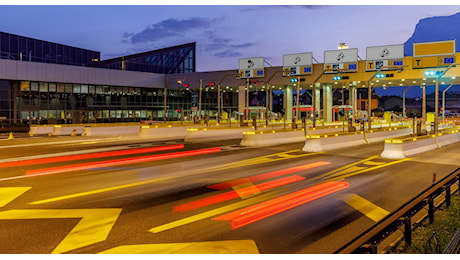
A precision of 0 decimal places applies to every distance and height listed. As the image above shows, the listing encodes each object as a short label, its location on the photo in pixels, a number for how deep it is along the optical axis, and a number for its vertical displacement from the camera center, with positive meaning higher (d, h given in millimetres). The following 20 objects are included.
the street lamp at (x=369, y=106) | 28706 +718
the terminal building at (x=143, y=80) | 50625 +5329
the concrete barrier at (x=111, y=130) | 38828 -1477
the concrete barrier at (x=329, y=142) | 22797 -1636
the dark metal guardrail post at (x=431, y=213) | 7821 -1973
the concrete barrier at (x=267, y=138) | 26609 -1602
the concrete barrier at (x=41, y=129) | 41094 -1424
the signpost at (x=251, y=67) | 53781 +6774
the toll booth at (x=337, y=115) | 59456 +78
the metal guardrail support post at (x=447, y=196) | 8961 -1890
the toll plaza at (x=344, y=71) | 44281 +6112
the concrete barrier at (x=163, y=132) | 34594 -1535
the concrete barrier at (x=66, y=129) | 40188 -1408
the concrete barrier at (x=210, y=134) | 32694 -1659
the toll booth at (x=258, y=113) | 77569 +577
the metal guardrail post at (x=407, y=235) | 6414 -1989
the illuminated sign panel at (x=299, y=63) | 52344 +7129
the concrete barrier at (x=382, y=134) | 29064 -1582
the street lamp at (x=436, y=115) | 25850 +7
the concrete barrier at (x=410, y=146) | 19859 -1671
